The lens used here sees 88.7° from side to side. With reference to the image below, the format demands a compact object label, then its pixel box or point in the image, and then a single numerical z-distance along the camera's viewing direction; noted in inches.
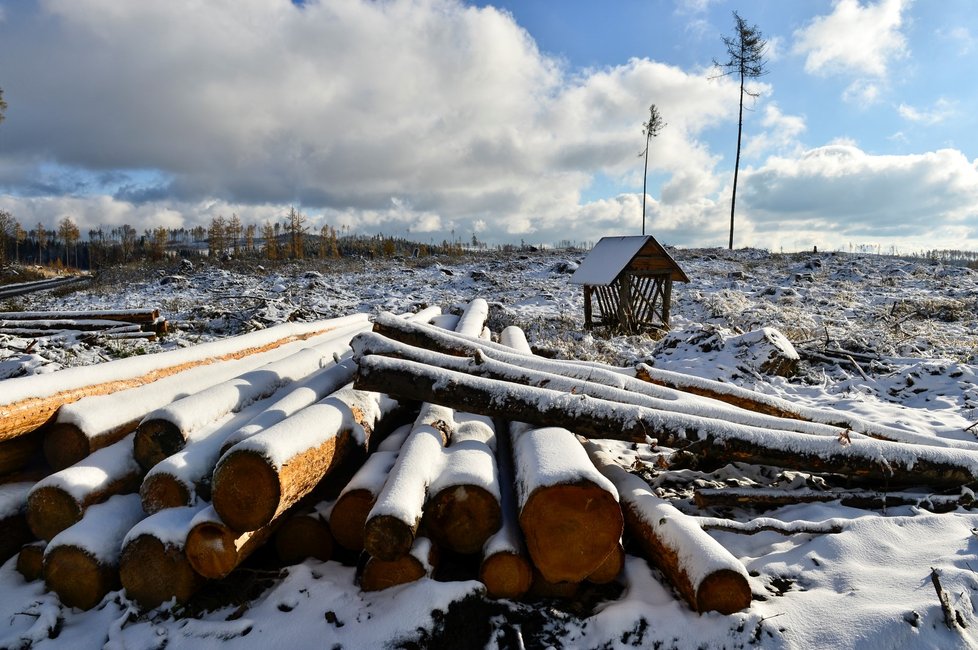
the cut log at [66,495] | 113.6
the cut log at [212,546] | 101.4
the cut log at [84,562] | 105.5
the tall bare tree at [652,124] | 1385.3
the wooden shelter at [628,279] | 465.7
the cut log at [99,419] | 129.6
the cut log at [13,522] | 118.4
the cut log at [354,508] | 112.6
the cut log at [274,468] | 101.0
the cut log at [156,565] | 103.5
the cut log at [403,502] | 97.3
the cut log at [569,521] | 100.6
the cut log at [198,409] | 125.8
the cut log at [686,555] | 95.0
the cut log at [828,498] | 134.3
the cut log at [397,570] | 104.0
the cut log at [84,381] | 124.0
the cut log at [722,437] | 135.0
